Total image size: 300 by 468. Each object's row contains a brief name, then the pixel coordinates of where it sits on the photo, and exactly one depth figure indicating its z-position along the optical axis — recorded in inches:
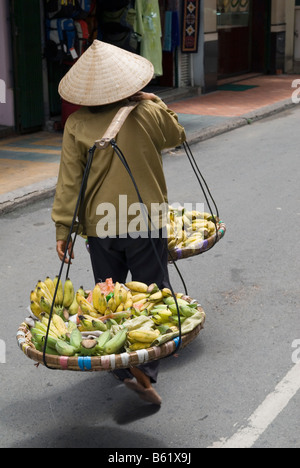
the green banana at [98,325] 154.9
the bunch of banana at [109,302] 161.8
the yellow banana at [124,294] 162.1
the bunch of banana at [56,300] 164.1
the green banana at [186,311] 161.2
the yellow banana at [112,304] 161.8
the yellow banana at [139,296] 166.9
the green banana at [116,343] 145.6
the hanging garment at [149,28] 529.6
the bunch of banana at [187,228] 210.2
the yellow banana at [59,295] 168.7
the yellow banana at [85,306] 162.9
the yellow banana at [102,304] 161.6
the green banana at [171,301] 165.3
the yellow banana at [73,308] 170.2
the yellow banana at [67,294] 169.6
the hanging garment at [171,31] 616.7
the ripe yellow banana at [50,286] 171.6
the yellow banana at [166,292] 166.9
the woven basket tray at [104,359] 139.5
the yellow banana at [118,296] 161.5
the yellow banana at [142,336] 149.3
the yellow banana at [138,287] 169.2
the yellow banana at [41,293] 165.8
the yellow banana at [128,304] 162.7
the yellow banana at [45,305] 163.2
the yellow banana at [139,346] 149.4
